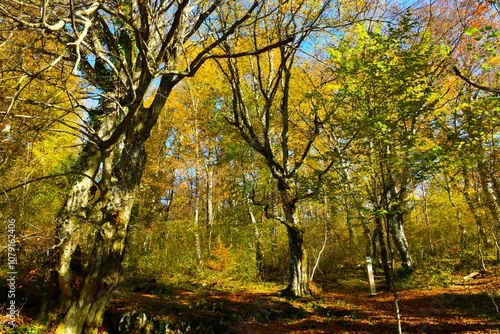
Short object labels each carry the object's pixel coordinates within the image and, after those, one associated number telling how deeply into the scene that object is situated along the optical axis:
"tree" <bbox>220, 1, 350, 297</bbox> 8.94
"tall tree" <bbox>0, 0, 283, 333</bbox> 2.78
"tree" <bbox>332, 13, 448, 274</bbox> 5.57
